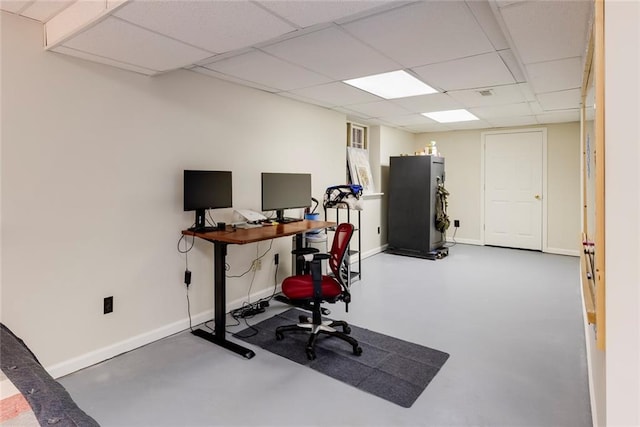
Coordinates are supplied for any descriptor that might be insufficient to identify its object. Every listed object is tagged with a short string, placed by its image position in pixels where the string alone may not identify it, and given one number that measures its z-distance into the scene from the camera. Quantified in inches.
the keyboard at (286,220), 152.0
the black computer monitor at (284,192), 145.9
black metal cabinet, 237.9
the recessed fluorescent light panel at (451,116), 203.9
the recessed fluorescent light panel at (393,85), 135.2
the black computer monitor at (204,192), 115.8
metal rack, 177.3
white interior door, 252.2
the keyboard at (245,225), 132.8
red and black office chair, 107.3
